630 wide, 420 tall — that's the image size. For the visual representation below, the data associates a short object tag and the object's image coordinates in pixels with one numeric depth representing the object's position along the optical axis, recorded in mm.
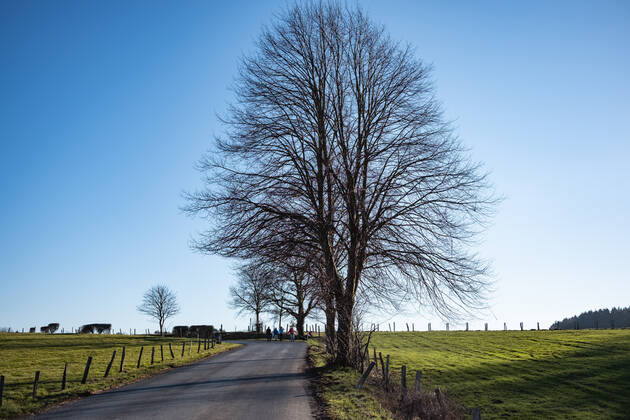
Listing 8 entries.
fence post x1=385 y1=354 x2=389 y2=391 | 17445
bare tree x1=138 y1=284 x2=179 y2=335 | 86188
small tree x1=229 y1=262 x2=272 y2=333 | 67062
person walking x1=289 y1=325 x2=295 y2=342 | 51775
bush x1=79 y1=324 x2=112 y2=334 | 77125
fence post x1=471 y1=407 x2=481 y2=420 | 11009
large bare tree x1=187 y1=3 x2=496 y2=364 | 19531
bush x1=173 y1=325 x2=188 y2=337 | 68375
